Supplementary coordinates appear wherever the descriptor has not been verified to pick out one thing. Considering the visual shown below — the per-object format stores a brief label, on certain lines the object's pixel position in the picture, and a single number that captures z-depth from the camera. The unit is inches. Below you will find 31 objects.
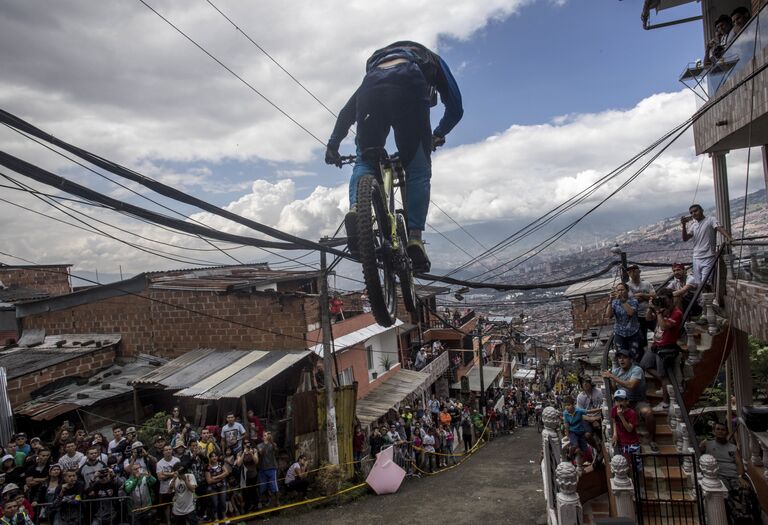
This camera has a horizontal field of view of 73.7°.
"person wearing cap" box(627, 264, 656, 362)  342.0
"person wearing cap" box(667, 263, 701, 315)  350.6
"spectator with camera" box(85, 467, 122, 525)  303.0
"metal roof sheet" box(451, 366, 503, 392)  1291.8
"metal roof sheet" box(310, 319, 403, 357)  613.3
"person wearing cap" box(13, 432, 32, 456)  331.9
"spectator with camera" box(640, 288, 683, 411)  329.7
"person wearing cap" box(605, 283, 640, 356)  325.1
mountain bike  187.6
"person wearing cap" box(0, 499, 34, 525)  252.7
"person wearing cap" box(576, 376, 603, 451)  336.8
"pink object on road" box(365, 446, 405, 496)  465.4
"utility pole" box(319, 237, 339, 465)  481.7
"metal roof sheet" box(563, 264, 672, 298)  740.0
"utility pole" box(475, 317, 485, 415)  977.5
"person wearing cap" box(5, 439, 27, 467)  316.2
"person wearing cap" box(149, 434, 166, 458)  343.6
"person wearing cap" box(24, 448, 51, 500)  302.5
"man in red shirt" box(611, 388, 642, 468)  288.4
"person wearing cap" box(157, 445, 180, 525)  329.9
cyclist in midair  186.1
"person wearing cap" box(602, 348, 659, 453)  300.2
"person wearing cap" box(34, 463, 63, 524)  291.6
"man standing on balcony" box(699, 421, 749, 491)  292.0
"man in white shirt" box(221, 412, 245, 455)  389.7
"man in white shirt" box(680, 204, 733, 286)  340.2
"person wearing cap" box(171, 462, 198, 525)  328.2
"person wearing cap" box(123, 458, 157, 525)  316.2
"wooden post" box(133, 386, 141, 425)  533.6
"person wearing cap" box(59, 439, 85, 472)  314.3
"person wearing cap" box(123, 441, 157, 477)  325.7
